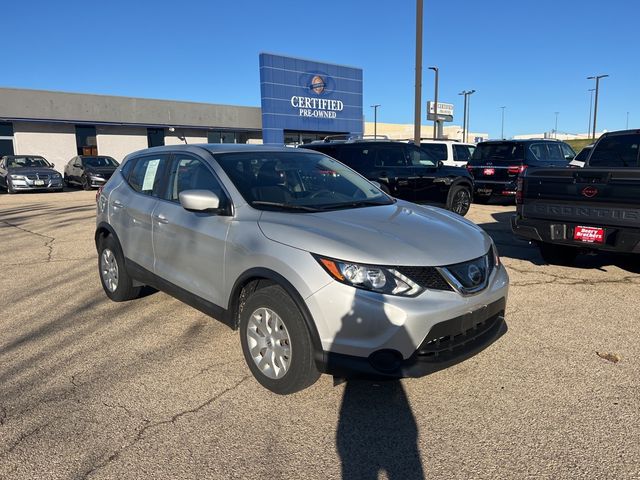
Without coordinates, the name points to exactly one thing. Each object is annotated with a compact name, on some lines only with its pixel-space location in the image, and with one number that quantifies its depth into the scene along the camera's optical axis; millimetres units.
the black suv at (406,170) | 9711
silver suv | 2674
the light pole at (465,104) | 48088
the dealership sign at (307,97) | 30625
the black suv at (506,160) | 12391
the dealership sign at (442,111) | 34172
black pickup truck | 4824
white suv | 16172
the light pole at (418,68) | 13470
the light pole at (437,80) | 28541
